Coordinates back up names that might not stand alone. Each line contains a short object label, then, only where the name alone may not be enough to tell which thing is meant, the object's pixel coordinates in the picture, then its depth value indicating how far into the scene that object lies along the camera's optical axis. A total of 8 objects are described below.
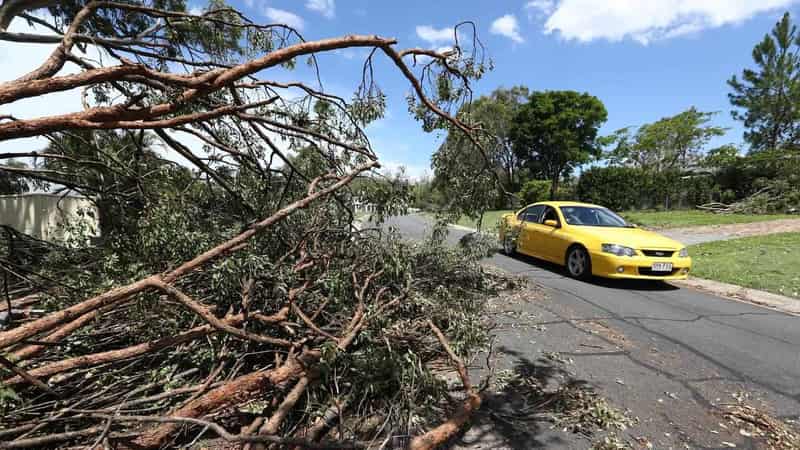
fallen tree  2.09
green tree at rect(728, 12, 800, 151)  25.42
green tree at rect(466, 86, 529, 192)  31.76
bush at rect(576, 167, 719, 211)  20.03
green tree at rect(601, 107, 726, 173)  25.08
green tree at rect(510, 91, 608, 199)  31.42
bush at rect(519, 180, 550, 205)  24.73
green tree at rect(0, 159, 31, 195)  5.69
